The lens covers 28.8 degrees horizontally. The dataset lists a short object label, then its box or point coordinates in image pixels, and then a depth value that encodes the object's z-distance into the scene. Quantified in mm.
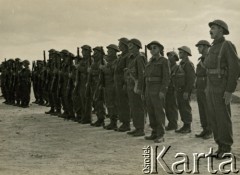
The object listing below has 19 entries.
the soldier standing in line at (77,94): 13536
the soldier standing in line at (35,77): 21212
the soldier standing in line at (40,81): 20312
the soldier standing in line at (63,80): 14562
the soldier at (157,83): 9625
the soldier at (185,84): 11422
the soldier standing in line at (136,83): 10438
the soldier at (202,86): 10414
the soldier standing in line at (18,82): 20422
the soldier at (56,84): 15380
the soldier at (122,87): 11375
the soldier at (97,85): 12492
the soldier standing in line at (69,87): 14234
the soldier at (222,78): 7498
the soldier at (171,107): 12000
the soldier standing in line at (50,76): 16241
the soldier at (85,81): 13078
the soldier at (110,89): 12055
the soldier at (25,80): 19844
